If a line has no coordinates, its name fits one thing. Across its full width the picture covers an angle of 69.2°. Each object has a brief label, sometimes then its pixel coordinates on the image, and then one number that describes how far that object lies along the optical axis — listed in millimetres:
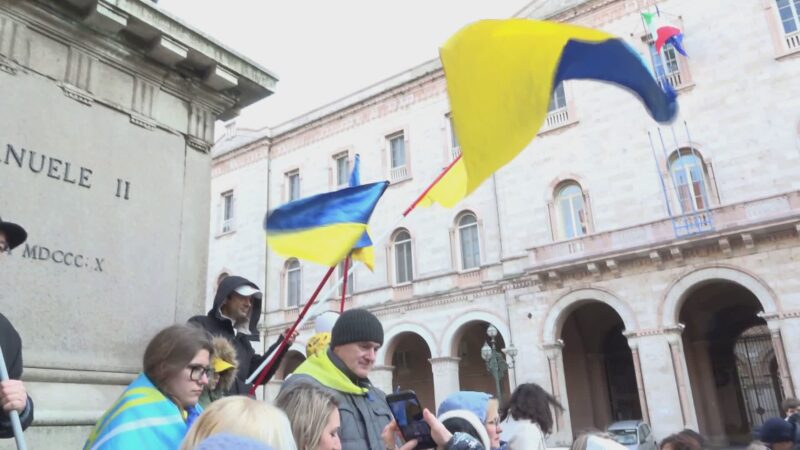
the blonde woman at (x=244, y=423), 1479
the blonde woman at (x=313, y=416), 2033
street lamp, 15563
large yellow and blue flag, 2701
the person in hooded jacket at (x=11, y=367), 2137
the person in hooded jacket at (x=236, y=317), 3605
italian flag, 16094
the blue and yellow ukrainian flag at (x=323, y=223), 4039
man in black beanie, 2668
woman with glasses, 2059
